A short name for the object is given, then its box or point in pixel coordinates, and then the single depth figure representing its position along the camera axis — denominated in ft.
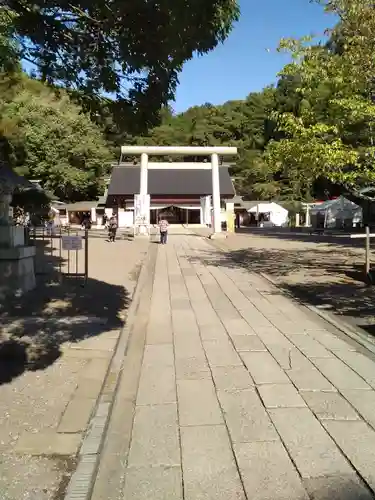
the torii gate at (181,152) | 99.86
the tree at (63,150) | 134.10
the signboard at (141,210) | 96.73
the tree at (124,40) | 13.33
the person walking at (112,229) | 84.99
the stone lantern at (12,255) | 30.30
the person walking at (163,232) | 81.41
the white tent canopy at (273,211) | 163.56
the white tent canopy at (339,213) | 127.95
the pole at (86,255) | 34.71
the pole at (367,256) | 37.71
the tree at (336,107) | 33.60
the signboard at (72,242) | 36.27
